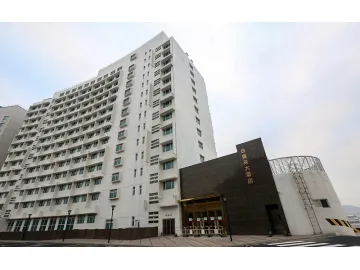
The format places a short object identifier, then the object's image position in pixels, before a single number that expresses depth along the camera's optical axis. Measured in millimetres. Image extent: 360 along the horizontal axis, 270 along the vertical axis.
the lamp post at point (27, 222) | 36681
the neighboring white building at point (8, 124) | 54188
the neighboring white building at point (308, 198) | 17283
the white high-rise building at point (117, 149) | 28688
